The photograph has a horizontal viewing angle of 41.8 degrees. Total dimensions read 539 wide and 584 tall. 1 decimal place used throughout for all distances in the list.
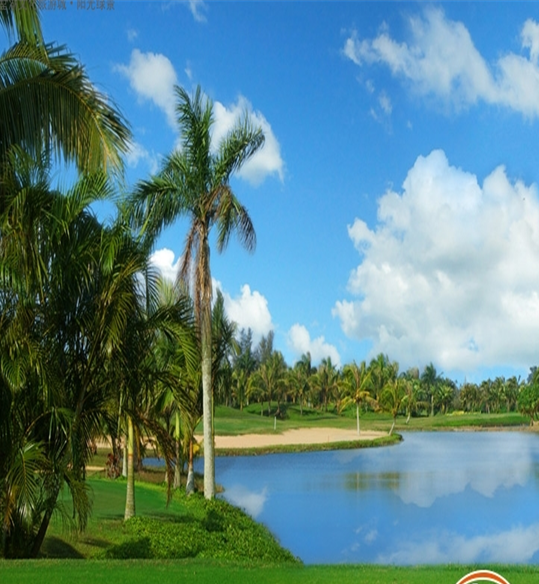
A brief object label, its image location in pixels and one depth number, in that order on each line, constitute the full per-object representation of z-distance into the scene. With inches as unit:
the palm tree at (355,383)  2507.9
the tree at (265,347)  4732.8
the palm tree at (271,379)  3329.2
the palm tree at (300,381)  3417.1
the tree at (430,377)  4503.0
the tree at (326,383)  3684.3
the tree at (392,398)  2556.6
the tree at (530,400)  3048.7
